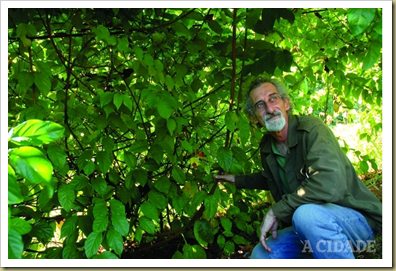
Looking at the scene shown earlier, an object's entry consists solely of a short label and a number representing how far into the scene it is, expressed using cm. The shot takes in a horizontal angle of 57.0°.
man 180
